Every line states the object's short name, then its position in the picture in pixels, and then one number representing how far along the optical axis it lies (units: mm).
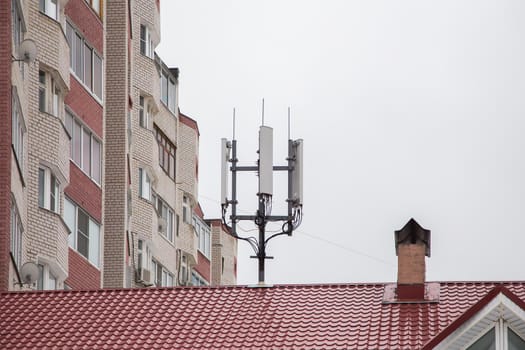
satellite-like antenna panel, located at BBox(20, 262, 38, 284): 38250
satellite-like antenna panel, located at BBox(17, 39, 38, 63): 38344
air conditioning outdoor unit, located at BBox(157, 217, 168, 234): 59844
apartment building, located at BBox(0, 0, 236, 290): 39438
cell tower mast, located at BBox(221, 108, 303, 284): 36094
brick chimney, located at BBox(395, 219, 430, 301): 32406
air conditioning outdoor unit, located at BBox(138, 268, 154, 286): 56094
